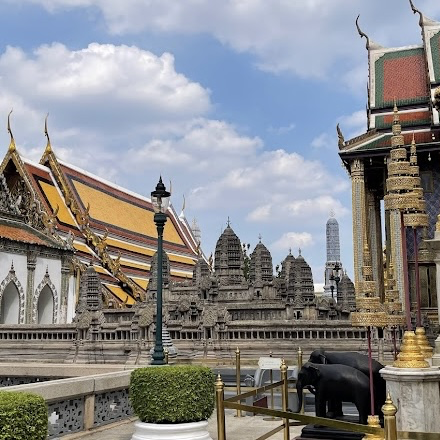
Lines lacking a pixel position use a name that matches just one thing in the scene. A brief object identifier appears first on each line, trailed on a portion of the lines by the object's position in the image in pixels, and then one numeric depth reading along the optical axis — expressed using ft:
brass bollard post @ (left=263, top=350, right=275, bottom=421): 28.78
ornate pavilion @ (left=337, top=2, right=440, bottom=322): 70.49
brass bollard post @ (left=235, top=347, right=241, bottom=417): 28.04
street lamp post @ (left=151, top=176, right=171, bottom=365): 29.95
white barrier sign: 28.35
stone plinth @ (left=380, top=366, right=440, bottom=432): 19.13
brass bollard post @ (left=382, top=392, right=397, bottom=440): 11.61
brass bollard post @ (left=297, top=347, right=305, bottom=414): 28.10
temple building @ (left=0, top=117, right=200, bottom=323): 87.30
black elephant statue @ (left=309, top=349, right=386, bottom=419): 21.63
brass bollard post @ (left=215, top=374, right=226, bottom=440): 16.61
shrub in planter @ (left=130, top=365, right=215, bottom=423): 20.47
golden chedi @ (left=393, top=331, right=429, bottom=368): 19.65
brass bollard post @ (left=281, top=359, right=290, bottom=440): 22.31
